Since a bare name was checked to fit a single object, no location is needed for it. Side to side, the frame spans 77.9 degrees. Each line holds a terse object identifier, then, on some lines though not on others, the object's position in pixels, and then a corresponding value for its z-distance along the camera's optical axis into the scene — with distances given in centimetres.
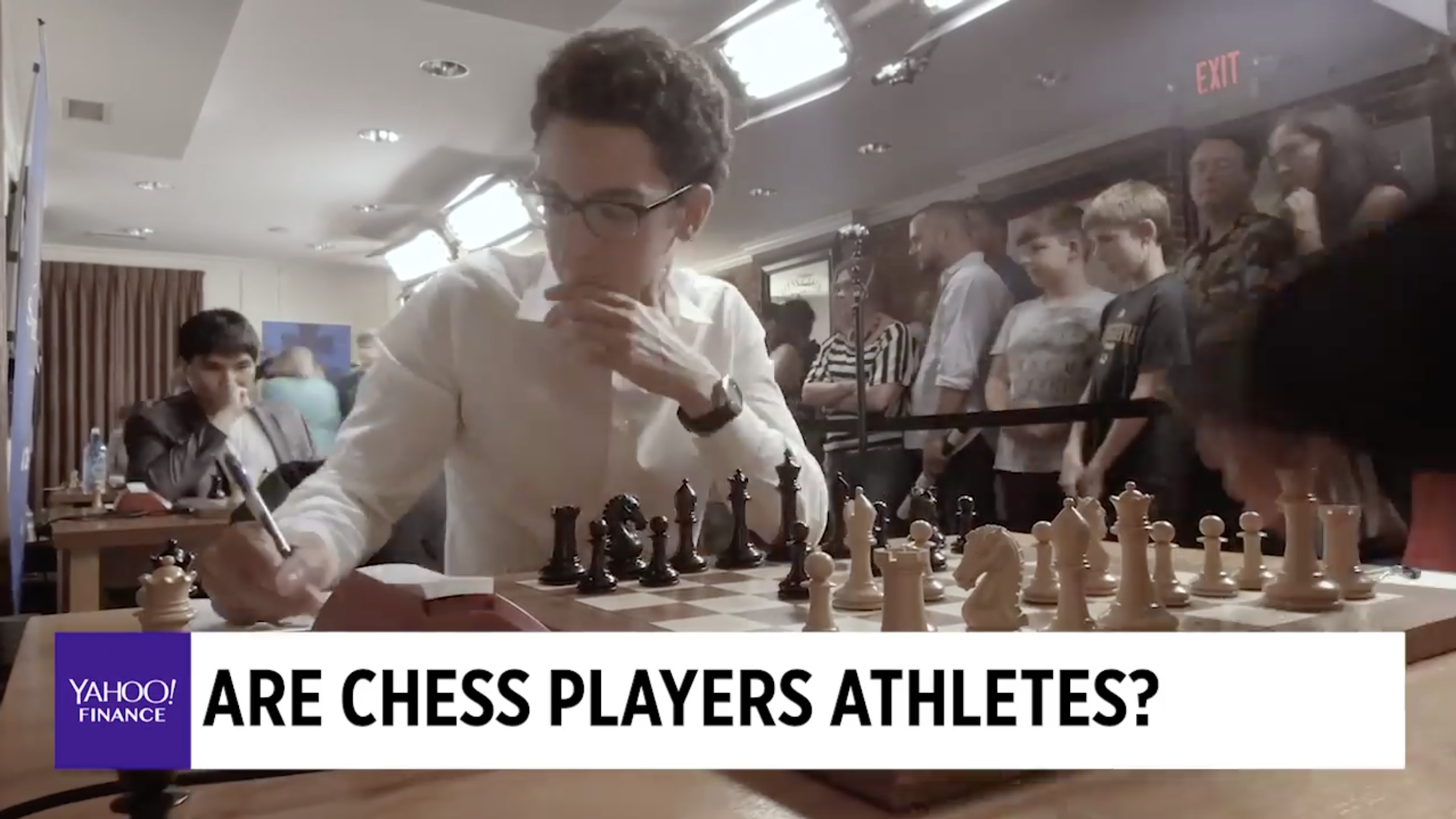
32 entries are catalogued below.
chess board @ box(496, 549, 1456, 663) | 57
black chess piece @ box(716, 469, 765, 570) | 90
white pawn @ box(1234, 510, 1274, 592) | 70
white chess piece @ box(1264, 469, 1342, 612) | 61
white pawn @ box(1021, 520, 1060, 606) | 66
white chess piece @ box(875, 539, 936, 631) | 49
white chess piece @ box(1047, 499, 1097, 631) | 52
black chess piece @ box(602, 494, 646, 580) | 83
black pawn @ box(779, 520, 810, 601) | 71
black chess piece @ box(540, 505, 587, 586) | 80
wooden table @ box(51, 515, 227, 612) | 177
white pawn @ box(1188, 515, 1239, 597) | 68
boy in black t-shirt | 137
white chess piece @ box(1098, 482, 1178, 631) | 53
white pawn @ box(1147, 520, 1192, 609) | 63
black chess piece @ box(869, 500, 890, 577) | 85
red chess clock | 48
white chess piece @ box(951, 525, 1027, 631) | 52
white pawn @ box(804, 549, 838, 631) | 53
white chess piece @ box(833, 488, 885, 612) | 66
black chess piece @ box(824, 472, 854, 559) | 88
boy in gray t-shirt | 139
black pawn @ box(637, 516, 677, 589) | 79
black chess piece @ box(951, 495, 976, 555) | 95
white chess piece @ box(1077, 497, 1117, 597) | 70
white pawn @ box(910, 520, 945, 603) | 65
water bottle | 297
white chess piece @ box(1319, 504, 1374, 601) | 64
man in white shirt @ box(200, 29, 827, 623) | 95
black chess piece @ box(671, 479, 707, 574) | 86
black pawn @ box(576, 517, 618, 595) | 76
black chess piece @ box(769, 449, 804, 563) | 93
